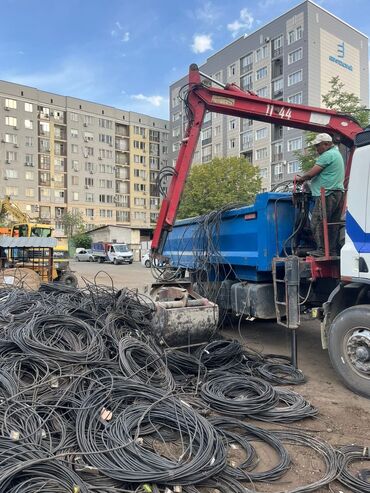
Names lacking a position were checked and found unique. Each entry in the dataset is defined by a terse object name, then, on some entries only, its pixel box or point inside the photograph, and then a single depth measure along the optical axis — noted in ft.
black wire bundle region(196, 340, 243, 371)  16.21
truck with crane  14.28
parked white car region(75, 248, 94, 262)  147.94
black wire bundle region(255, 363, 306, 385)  15.33
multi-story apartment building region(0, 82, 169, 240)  197.36
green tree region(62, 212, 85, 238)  190.60
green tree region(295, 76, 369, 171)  51.42
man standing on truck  16.80
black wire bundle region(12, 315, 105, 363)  13.93
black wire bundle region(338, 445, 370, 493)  8.85
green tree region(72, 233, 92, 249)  180.04
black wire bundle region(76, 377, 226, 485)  8.65
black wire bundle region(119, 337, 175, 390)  13.41
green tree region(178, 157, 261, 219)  104.58
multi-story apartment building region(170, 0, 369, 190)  142.31
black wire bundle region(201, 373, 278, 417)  12.32
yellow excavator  47.79
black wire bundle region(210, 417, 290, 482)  9.19
